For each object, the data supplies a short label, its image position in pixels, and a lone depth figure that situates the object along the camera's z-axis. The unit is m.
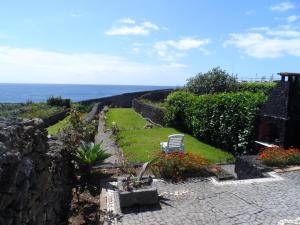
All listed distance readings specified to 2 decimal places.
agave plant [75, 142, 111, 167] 6.52
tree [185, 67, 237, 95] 20.12
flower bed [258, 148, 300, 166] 7.13
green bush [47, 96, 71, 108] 24.01
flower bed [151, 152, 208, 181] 6.65
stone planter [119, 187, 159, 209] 5.29
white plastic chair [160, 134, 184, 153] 8.45
